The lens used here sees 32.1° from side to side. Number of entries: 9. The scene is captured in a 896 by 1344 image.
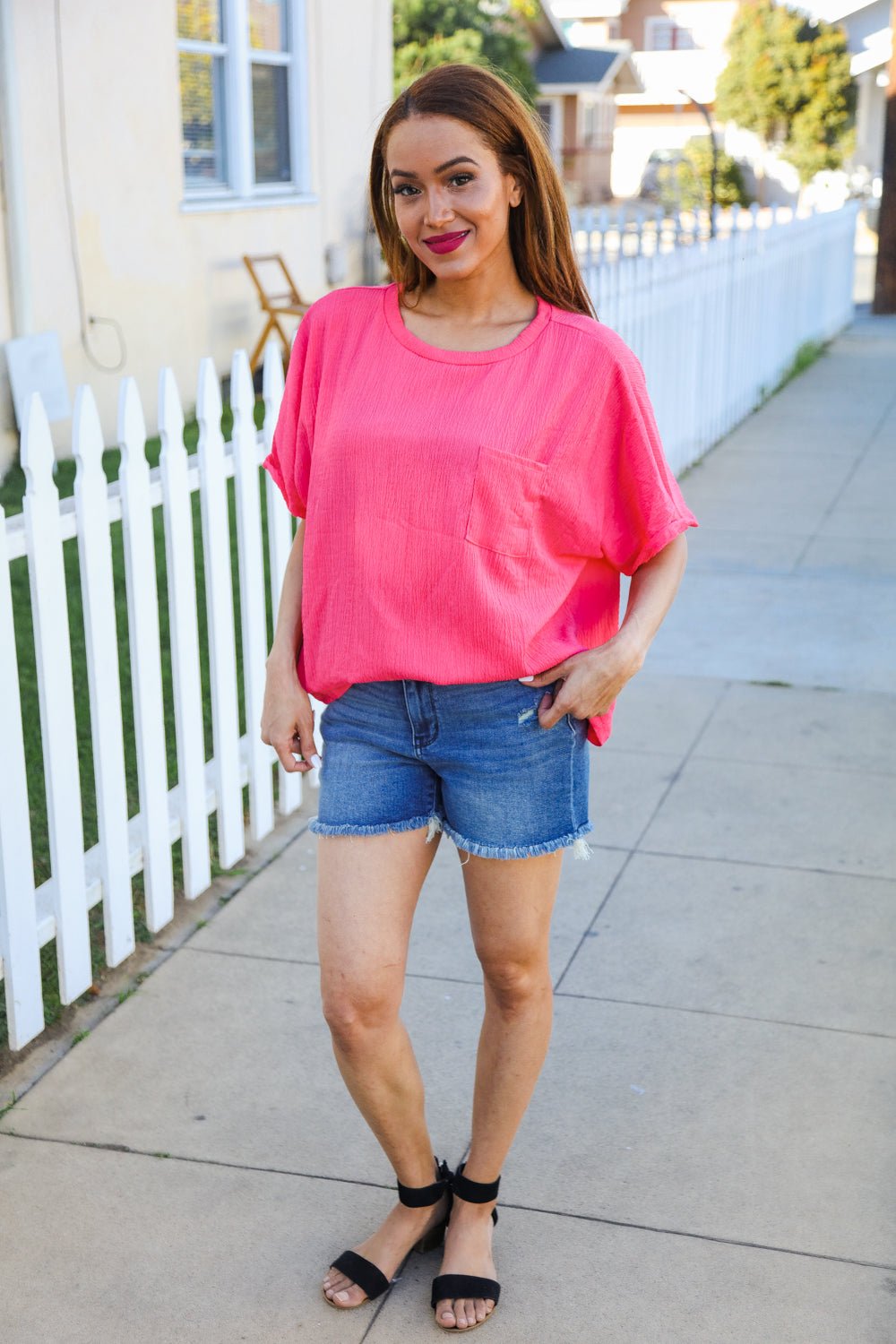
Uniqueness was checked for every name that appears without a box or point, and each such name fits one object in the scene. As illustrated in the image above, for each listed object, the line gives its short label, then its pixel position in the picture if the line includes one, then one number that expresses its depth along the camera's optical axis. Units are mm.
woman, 2225
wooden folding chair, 11180
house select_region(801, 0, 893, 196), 37625
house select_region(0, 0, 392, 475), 8852
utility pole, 17562
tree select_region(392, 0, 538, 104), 26734
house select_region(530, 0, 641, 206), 40719
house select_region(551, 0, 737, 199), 48156
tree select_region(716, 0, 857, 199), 36281
